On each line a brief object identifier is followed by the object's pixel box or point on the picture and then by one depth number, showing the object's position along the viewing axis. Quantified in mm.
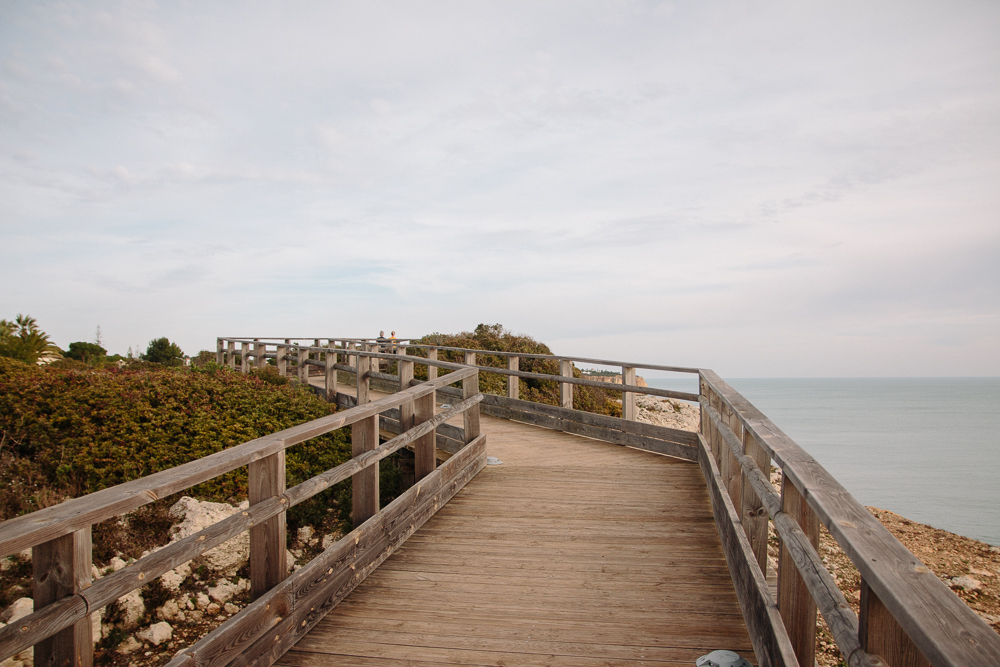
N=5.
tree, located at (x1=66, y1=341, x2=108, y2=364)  21719
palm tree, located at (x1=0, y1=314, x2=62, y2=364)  14945
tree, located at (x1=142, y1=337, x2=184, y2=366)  23131
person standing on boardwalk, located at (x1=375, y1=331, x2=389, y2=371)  19303
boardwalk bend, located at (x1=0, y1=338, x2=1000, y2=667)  1747
